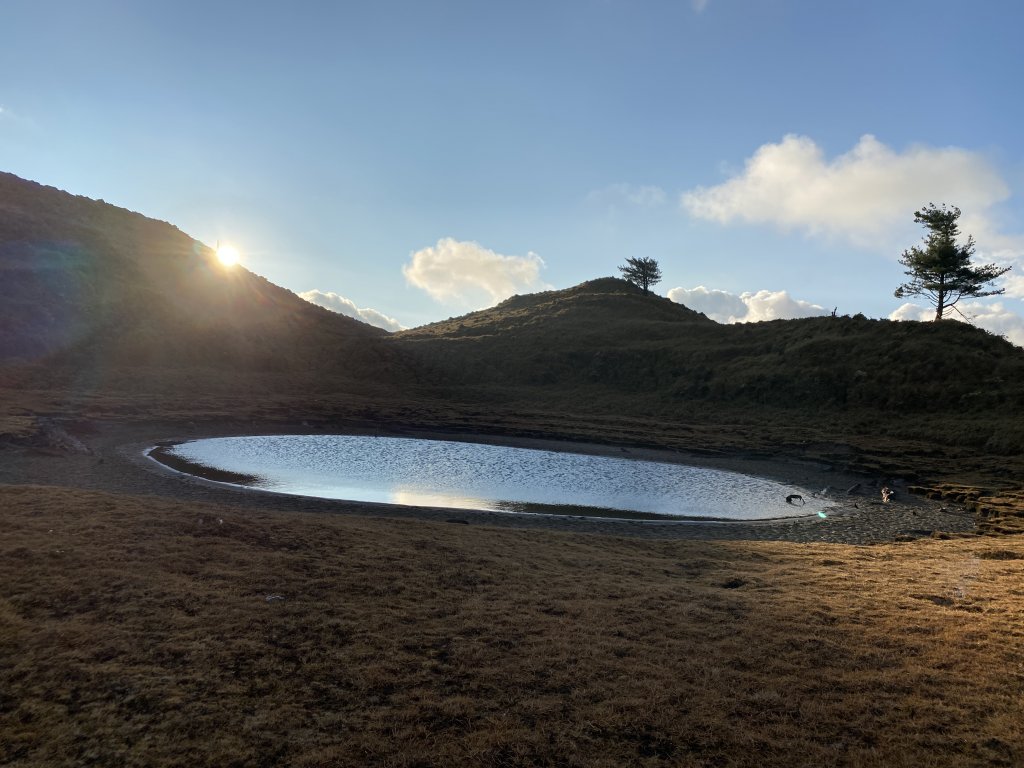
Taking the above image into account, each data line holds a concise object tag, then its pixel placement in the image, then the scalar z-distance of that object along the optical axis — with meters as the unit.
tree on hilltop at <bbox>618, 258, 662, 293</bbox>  131.62
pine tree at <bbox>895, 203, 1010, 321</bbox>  67.62
